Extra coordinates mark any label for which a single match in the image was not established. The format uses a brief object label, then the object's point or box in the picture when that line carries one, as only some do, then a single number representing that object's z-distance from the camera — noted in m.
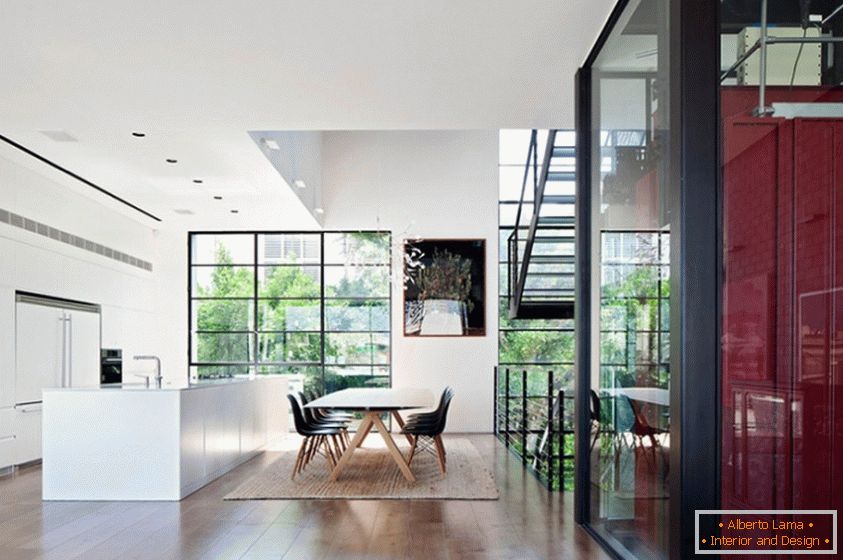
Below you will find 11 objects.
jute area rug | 6.37
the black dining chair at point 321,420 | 7.84
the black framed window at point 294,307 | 11.61
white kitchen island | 6.20
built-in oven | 9.48
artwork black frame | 11.45
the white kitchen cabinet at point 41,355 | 7.54
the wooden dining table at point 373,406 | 6.82
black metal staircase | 8.29
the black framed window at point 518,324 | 11.39
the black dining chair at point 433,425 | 7.28
